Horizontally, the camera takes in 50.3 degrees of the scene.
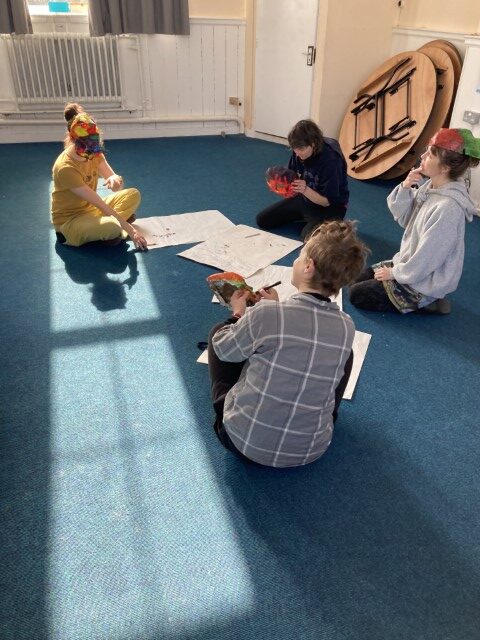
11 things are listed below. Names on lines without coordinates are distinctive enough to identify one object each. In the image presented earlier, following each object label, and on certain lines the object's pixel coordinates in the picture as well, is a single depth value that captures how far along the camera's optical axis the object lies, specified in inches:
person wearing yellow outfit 98.4
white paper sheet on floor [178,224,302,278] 102.1
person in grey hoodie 79.8
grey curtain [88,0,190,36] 163.6
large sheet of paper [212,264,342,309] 92.4
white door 166.2
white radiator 167.5
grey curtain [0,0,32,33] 156.3
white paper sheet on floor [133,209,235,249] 112.7
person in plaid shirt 48.8
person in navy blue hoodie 103.2
